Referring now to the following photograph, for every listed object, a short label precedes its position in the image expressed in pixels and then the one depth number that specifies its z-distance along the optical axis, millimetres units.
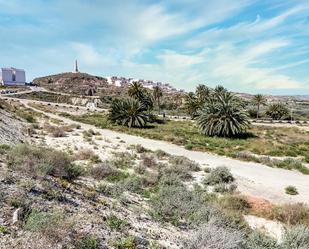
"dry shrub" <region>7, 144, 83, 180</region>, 7613
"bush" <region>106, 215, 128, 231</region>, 5772
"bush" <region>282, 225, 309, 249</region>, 6040
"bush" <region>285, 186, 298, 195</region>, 11611
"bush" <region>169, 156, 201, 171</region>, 14713
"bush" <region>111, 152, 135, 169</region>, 14395
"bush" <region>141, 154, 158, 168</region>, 15002
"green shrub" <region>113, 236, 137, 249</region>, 5076
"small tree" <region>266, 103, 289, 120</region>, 57599
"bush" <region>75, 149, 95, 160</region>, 15236
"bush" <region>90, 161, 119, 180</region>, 11260
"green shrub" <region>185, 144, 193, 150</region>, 22044
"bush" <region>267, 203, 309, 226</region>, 8343
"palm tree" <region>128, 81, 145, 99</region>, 43657
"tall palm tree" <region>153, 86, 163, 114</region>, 60094
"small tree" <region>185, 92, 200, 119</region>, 47829
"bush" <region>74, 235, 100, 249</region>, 4612
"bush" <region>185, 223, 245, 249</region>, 5293
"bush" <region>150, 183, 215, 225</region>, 7251
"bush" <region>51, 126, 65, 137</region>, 23780
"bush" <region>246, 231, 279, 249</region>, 5936
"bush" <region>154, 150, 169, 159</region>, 18226
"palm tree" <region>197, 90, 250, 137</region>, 28978
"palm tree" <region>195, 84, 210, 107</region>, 47650
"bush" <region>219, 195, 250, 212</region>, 9084
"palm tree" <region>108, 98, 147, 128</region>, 35291
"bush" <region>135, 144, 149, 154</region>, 19211
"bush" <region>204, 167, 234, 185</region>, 12403
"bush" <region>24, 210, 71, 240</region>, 4608
